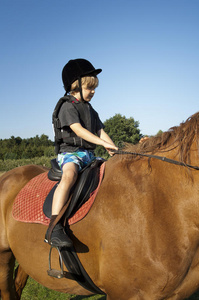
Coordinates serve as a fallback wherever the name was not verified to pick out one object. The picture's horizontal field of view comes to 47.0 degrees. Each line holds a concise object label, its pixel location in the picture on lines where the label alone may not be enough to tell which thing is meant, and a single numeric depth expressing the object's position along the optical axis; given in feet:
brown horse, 6.26
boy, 7.99
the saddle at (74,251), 7.34
